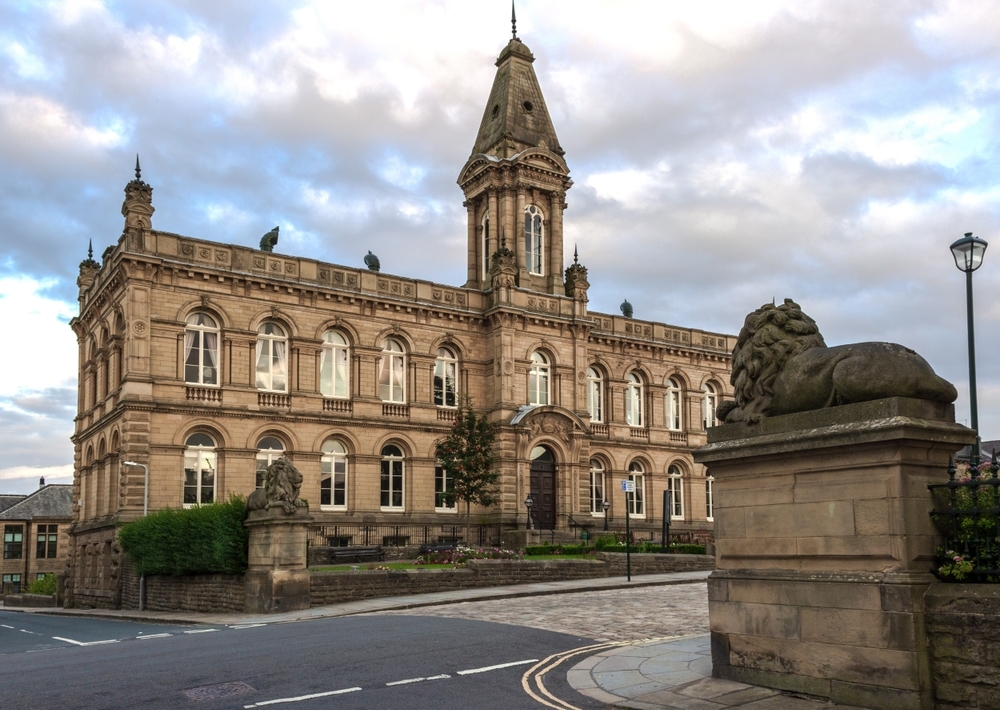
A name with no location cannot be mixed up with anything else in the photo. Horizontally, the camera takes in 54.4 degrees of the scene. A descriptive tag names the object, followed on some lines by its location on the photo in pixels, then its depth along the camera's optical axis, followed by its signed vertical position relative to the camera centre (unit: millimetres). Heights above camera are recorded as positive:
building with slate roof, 86125 -5243
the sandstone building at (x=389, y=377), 35750 +4320
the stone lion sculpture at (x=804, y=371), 8984 +1036
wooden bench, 31828 -2445
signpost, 33812 -273
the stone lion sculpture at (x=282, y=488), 23812 -197
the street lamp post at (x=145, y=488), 33531 -273
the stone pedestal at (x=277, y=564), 23281 -2020
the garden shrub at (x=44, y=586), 53219 -5801
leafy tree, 38500 +747
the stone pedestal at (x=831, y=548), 8648 -674
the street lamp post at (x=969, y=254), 13508 +3085
